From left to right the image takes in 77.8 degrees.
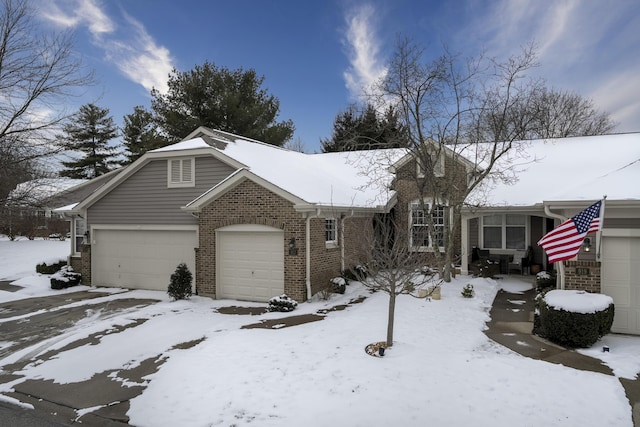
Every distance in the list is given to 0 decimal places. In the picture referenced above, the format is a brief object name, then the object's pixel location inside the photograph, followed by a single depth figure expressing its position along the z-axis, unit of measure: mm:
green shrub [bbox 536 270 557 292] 12852
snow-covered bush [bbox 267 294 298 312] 11273
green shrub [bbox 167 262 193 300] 12930
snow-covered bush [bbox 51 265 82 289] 15680
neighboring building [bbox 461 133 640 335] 9008
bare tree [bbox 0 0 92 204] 15148
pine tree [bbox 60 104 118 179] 40062
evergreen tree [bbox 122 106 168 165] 35688
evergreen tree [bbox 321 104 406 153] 14805
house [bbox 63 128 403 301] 12328
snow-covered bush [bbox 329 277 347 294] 13484
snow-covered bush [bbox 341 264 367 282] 14812
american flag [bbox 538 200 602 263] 8023
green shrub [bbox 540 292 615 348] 8028
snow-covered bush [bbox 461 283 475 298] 12188
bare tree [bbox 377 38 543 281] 13805
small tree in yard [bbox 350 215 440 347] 7715
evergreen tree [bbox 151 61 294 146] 30734
